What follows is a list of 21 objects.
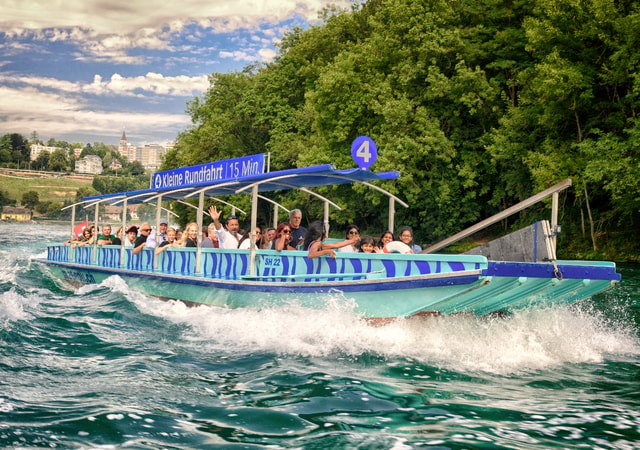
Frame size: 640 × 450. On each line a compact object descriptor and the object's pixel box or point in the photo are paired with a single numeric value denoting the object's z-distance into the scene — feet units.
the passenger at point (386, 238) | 38.52
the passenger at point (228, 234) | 45.00
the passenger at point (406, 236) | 37.52
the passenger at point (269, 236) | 42.21
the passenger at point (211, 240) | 45.39
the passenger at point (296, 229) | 41.88
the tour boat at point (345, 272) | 28.45
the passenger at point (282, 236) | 37.78
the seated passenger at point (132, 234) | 60.33
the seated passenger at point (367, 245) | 35.35
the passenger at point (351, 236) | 35.81
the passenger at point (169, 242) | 48.03
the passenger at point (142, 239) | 52.10
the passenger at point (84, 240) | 63.67
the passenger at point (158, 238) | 49.55
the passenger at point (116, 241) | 61.77
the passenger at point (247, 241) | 43.42
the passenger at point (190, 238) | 46.83
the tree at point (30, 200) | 517.55
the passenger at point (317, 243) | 34.30
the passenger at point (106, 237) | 61.31
